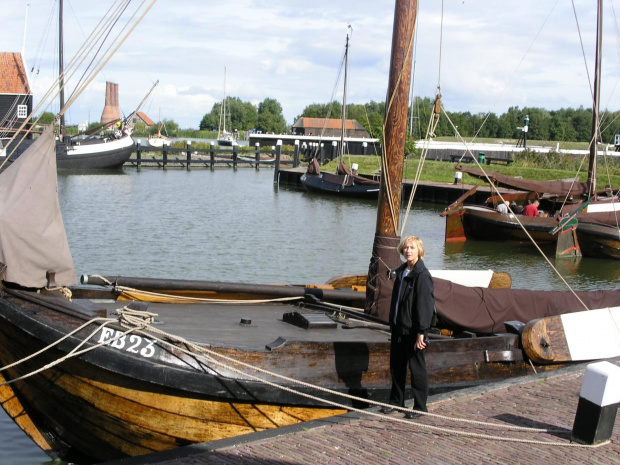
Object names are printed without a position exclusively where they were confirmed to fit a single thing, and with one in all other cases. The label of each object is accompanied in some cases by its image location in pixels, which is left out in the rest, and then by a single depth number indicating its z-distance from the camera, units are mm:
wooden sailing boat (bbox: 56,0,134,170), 53031
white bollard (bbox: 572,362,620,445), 5641
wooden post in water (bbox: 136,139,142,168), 61031
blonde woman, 6066
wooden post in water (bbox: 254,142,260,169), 67219
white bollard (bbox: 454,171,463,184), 39294
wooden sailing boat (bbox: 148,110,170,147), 96875
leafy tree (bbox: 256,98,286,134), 143625
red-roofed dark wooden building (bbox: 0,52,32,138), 56994
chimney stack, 129500
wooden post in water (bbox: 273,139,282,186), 49028
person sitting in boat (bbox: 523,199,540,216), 24656
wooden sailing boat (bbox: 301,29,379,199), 40125
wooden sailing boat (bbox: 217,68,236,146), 104062
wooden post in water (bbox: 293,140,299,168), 58194
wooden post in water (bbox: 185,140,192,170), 62156
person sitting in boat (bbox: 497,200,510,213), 24609
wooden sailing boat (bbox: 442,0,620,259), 22625
